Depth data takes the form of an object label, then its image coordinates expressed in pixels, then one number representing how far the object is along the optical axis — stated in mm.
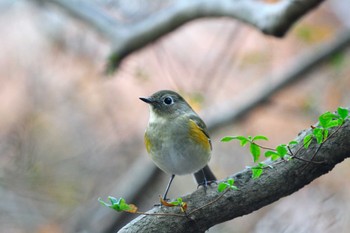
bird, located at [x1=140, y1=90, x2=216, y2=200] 6832
